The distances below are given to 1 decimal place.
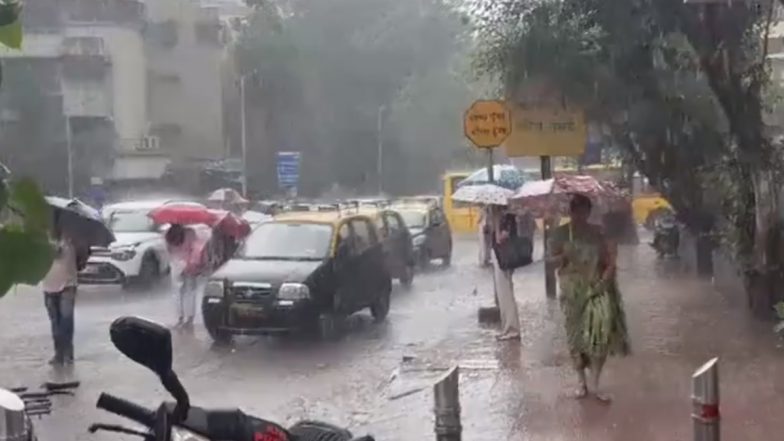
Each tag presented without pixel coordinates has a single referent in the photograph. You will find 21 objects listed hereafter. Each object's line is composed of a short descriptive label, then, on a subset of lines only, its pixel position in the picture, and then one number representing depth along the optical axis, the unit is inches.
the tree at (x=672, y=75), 585.6
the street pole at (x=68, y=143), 898.8
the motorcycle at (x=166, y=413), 140.5
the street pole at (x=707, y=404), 199.6
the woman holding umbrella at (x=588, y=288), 390.6
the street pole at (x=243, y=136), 1347.2
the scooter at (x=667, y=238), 1081.3
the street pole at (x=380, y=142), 1576.0
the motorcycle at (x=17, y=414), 163.9
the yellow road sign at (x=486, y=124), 643.5
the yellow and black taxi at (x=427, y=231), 1031.0
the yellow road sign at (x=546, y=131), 732.0
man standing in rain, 486.0
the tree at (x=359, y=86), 1481.3
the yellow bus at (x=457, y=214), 1432.1
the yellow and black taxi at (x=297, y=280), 564.4
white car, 842.8
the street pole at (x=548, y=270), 728.5
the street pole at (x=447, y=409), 214.1
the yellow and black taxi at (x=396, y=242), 791.1
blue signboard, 1397.6
